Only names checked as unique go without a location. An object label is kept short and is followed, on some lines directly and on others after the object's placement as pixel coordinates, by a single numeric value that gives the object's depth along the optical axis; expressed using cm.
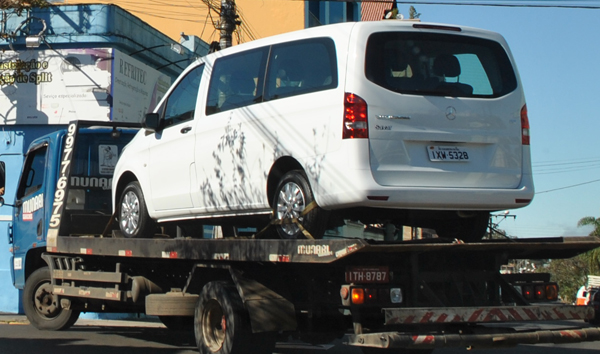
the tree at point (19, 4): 1706
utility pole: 1790
